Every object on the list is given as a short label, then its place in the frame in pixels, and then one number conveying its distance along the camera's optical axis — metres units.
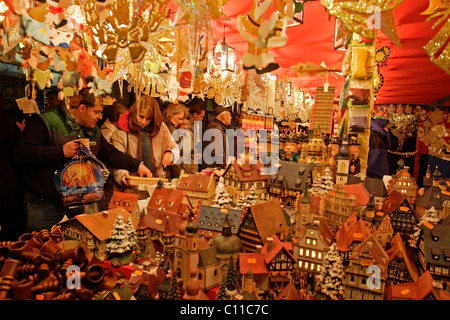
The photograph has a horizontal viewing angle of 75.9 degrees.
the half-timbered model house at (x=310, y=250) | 2.04
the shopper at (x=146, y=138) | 3.81
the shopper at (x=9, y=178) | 2.71
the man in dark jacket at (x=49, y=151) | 2.73
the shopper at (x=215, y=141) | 5.87
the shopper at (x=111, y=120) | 3.70
